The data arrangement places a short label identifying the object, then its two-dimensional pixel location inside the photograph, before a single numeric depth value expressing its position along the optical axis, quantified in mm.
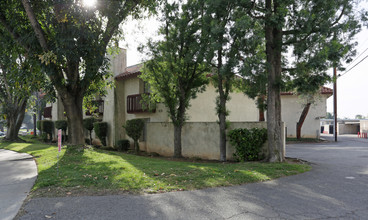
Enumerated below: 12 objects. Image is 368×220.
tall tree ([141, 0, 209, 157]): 12203
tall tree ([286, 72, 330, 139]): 9266
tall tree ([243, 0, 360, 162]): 8969
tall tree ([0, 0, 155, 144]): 9844
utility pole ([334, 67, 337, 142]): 24203
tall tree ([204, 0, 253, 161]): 9820
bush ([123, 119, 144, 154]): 16016
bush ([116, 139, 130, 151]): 18203
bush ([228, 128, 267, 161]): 11102
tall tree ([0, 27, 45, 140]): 10977
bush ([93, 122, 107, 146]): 19492
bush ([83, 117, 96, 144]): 20703
